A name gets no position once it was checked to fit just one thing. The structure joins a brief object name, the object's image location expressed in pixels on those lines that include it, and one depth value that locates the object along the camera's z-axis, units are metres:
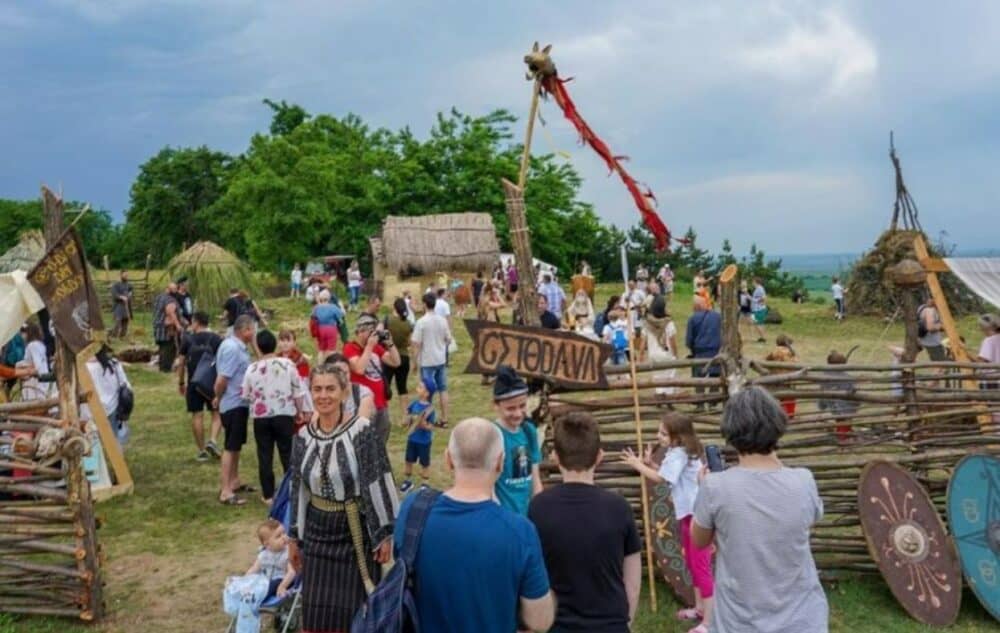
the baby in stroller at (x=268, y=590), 5.16
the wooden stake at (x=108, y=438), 8.42
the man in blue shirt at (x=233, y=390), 7.96
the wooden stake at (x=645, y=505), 5.50
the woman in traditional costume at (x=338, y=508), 3.87
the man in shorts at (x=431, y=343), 10.57
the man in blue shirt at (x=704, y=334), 10.60
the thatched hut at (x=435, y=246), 32.19
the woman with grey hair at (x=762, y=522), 3.13
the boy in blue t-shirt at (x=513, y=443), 4.25
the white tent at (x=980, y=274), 9.42
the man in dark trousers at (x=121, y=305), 20.62
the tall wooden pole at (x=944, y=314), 8.99
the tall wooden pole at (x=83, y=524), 5.63
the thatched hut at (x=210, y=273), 25.64
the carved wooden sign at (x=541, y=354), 5.64
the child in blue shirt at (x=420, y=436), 8.12
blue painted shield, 5.79
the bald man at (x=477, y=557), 2.78
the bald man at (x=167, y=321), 14.66
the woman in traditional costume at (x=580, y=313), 18.48
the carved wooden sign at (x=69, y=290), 5.81
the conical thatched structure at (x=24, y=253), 21.97
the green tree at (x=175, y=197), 57.91
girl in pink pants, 5.14
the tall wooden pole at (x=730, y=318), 6.04
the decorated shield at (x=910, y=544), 5.74
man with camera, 7.73
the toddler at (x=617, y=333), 14.49
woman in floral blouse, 7.32
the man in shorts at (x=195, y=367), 9.22
